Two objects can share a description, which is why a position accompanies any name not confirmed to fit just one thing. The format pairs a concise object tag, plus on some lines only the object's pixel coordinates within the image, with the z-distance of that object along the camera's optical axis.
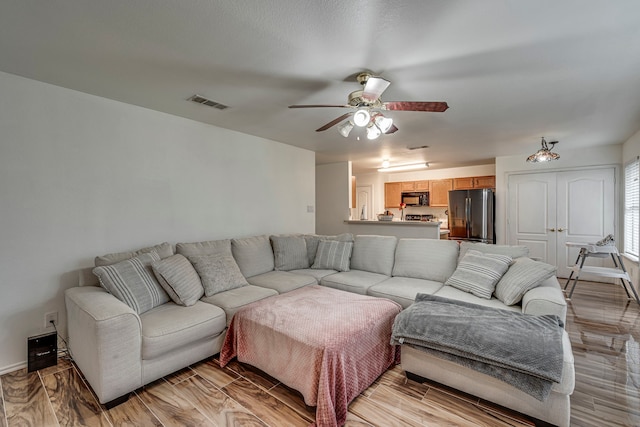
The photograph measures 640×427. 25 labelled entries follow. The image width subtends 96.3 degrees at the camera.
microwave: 7.60
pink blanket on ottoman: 1.76
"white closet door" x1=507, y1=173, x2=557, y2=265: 5.45
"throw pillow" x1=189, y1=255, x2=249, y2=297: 2.81
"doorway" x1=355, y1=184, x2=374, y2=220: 8.40
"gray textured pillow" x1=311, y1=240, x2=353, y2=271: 3.83
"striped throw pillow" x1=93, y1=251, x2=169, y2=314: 2.28
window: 4.08
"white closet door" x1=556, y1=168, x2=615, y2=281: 4.97
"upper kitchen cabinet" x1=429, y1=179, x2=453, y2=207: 7.27
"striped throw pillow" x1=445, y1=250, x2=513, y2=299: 2.71
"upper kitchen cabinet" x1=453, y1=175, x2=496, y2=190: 6.65
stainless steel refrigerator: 5.95
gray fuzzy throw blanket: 1.64
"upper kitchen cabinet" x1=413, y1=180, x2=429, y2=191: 7.66
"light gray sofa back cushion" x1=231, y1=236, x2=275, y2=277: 3.47
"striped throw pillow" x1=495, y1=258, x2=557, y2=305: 2.44
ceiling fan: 2.04
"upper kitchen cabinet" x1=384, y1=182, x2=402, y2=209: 8.12
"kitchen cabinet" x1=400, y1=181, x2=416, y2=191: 7.88
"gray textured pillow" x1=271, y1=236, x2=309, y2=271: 3.86
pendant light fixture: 4.34
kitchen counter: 5.16
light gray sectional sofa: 1.87
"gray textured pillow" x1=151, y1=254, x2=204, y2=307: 2.54
